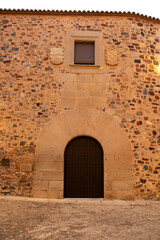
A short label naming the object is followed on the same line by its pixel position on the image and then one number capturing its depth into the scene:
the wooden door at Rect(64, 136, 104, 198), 5.71
